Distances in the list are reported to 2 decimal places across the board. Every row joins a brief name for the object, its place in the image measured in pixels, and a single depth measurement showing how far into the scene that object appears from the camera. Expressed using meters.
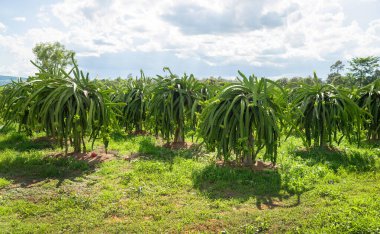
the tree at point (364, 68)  48.38
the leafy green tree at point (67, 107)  7.89
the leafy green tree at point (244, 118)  7.31
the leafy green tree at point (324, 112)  9.16
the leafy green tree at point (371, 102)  10.64
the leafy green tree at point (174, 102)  10.06
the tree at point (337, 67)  62.22
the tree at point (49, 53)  40.84
